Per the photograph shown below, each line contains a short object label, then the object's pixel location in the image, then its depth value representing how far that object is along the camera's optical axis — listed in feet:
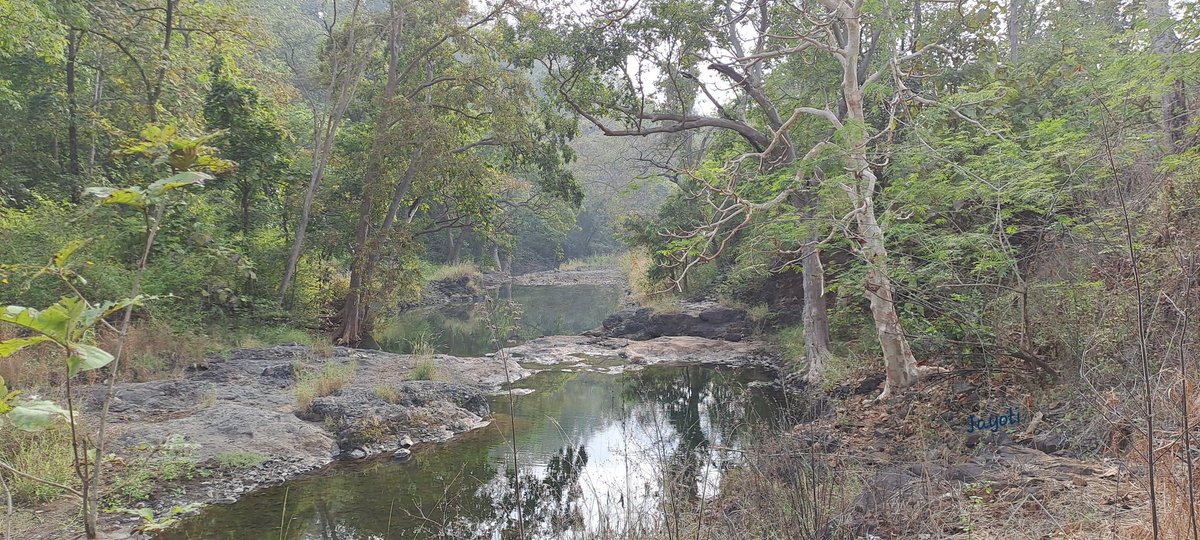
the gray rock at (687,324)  56.39
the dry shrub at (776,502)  12.62
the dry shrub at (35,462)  17.79
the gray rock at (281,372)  34.71
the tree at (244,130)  43.36
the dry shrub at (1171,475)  8.55
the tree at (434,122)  49.78
